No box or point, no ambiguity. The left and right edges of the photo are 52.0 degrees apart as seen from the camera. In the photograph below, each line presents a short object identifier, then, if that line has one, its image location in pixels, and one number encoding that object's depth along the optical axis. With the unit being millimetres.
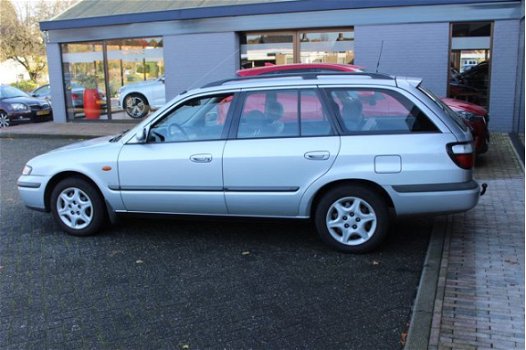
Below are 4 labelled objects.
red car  8445
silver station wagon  4715
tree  34438
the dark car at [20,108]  17109
